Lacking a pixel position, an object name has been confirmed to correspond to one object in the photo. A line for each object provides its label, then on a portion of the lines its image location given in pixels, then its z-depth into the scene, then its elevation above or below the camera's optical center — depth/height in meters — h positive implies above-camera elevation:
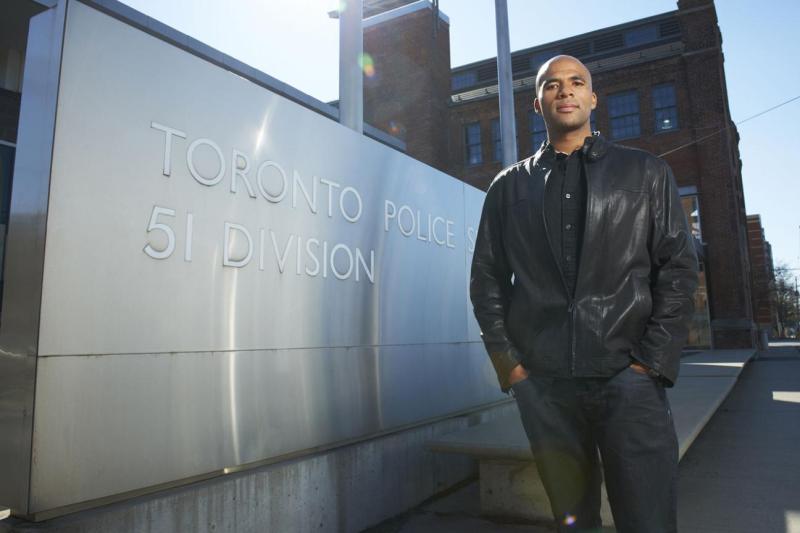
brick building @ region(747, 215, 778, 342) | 43.31 +6.85
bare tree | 56.12 +5.01
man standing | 1.74 +0.12
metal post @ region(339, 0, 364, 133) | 4.54 +2.24
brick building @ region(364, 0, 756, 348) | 20.67 +9.52
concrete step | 3.53 -0.66
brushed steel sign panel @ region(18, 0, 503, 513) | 2.32 +0.39
